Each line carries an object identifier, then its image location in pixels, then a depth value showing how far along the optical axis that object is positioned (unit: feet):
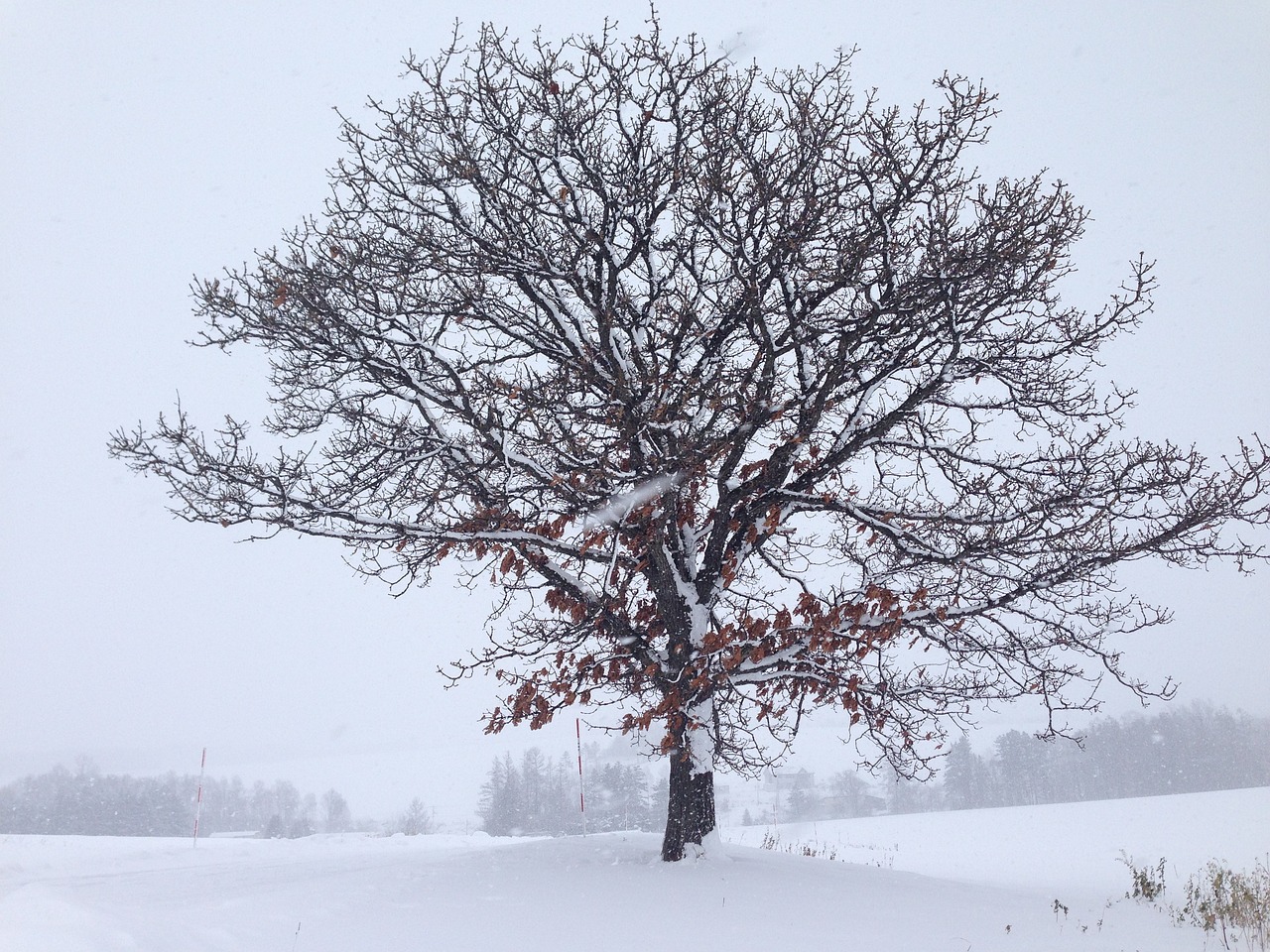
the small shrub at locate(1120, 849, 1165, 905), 24.39
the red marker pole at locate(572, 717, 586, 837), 31.91
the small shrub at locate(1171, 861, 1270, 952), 19.35
